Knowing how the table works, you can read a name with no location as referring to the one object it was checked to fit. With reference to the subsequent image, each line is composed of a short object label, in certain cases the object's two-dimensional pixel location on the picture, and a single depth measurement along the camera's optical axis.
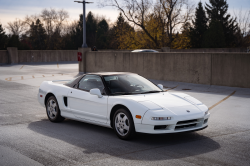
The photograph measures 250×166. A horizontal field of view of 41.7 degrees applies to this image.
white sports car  6.03
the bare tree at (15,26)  89.62
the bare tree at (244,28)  59.44
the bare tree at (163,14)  43.21
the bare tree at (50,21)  80.46
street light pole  25.26
